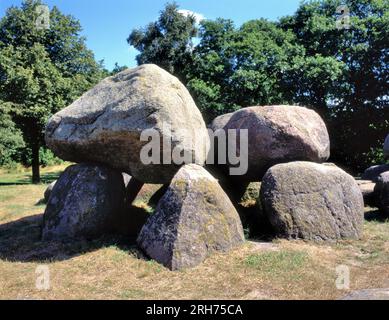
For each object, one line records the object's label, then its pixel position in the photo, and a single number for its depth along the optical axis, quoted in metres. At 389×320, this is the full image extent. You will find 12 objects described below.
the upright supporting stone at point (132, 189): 12.36
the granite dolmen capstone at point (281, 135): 10.14
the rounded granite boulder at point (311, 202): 9.11
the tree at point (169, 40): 26.84
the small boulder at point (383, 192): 11.48
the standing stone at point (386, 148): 14.71
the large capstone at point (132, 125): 8.95
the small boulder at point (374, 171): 15.83
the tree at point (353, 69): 23.53
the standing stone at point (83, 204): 9.46
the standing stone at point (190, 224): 7.74
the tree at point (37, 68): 21.09
